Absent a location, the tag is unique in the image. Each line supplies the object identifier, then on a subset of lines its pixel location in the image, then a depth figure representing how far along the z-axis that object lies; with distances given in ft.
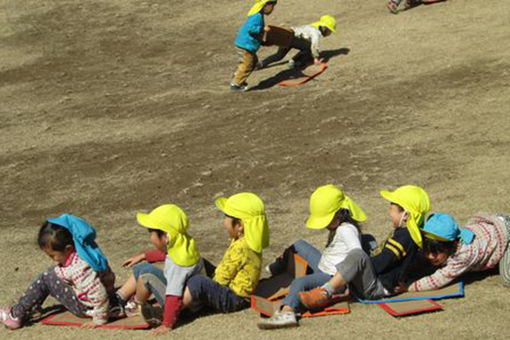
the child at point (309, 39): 87.92
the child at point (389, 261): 39.32
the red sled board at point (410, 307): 38.83
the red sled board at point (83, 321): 40.68
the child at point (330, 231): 39.86
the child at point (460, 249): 40.57
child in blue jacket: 83.51
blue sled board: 40.29
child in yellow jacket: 40.63
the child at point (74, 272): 40.96
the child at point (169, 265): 39.50
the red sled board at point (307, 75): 84.02
